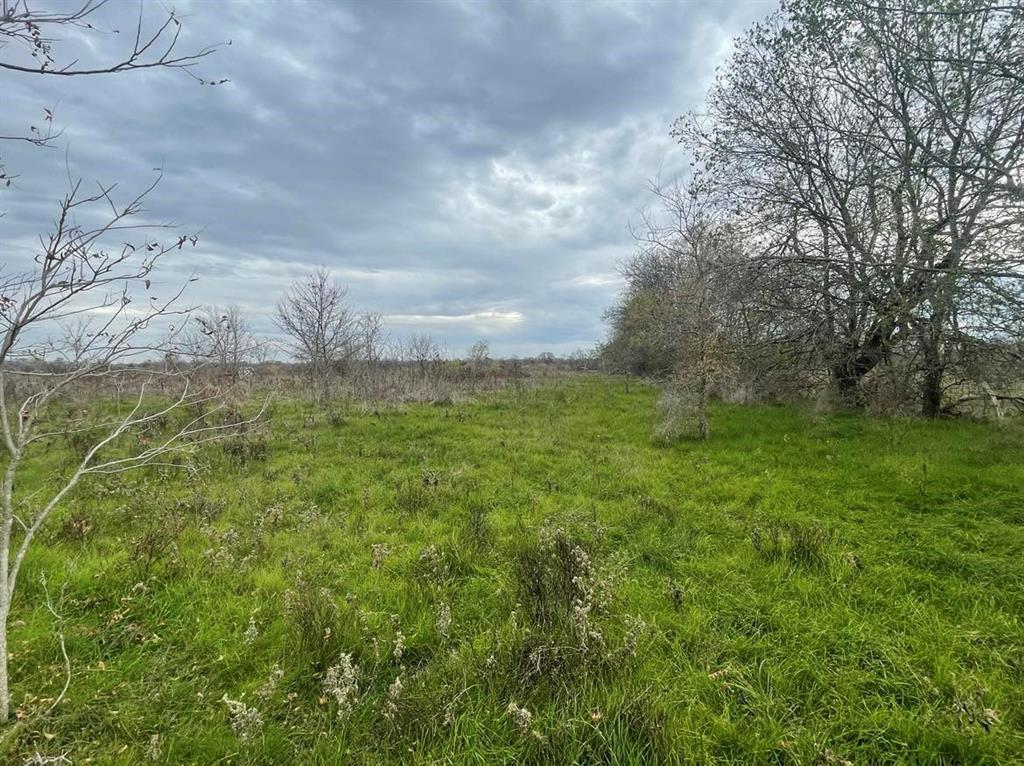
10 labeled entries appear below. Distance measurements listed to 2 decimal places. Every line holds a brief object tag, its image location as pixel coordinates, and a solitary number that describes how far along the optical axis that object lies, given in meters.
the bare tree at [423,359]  23.80
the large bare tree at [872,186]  6.23
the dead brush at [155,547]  4.13
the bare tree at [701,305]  9.88
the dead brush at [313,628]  3.10
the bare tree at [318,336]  18.39
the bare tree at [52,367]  2.27
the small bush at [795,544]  4.46
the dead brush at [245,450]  9.07
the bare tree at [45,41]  2.01
